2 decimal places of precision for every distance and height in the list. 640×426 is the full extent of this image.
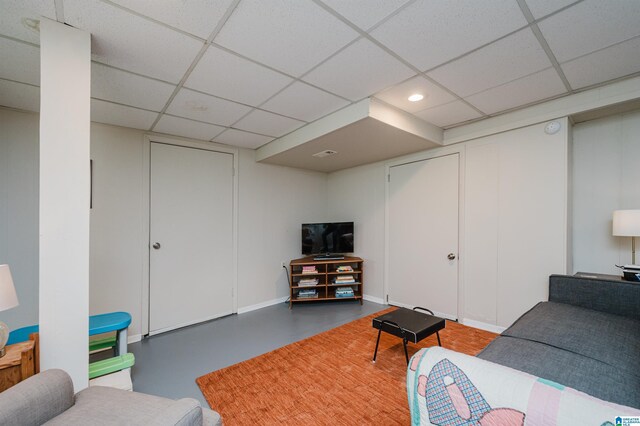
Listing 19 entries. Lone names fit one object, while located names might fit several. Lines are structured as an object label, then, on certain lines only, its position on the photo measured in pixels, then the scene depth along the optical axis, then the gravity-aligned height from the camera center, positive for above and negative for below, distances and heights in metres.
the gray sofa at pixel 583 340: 1.34 -0.81
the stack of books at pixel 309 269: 4.25 -0.88
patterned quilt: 0.72 -0.57
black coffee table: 2.25 -0.99
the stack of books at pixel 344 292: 4.26 -1.25
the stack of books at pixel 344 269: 4.30 -0.89
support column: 1.39 +0.06
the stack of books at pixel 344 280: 4.29 -1.07
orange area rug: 1.82 -1.37
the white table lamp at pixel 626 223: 2.15 -0.08
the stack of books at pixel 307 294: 4.18 -1.26
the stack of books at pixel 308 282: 4.20 -1.08
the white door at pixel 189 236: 3.27 -0.30
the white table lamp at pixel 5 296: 1.33 -0.42
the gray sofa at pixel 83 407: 1.04 -0.84
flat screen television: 4.47 -0.41
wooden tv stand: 4.19 -1.02
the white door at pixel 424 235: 3.42 -0.29
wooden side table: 1.26 -0.73
